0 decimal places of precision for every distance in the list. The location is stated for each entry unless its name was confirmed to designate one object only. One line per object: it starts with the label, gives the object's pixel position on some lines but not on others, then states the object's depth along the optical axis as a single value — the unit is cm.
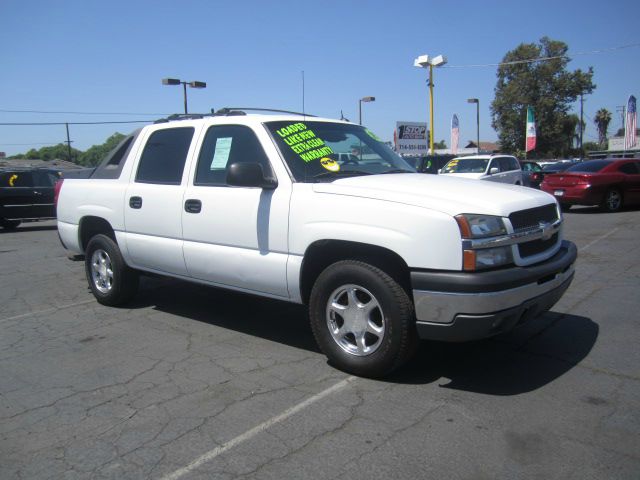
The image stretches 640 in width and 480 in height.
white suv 1677
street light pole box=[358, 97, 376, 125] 3190
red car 1463
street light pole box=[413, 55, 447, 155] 2369
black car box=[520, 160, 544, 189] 1847
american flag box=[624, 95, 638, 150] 4572
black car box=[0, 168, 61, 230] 1412
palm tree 9206
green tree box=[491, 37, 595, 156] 5609
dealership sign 3161
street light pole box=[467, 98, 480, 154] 4521
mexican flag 3705
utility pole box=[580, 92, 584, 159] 6220
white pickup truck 338
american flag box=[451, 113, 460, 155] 4159
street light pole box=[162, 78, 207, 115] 2684
